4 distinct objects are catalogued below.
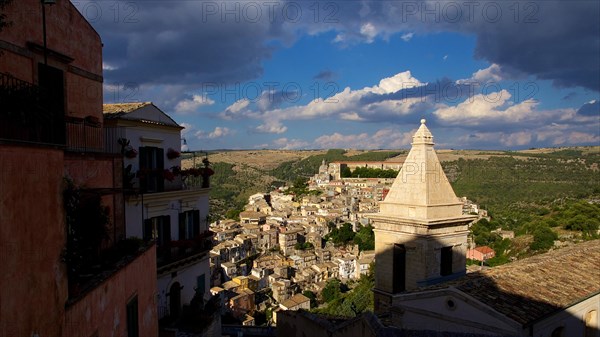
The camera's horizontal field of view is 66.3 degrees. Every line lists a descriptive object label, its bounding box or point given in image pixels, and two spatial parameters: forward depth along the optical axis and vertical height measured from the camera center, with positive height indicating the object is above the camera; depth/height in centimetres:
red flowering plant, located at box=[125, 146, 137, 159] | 1161 +0
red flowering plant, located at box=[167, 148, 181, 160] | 1394 +0
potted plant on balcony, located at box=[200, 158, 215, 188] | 1506 -63
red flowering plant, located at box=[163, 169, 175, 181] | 1272 -59
